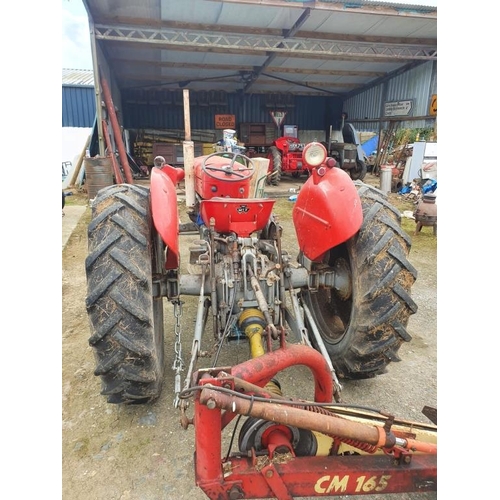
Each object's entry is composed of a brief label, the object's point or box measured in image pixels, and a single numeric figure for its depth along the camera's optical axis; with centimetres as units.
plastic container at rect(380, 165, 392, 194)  1042
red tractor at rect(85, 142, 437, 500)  145
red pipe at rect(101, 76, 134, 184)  977
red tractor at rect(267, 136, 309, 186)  1237
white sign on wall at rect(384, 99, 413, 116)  1319
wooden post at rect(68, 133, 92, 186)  1092
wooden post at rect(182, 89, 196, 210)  348
